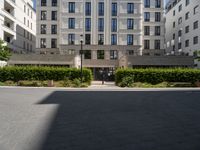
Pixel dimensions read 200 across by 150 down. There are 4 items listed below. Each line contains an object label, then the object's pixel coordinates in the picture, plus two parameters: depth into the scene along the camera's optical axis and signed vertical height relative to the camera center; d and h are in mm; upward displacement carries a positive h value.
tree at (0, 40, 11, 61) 31141 +2958
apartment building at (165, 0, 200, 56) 45219 +10385
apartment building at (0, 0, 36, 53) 45550 +10787
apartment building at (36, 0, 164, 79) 48438 +9709
